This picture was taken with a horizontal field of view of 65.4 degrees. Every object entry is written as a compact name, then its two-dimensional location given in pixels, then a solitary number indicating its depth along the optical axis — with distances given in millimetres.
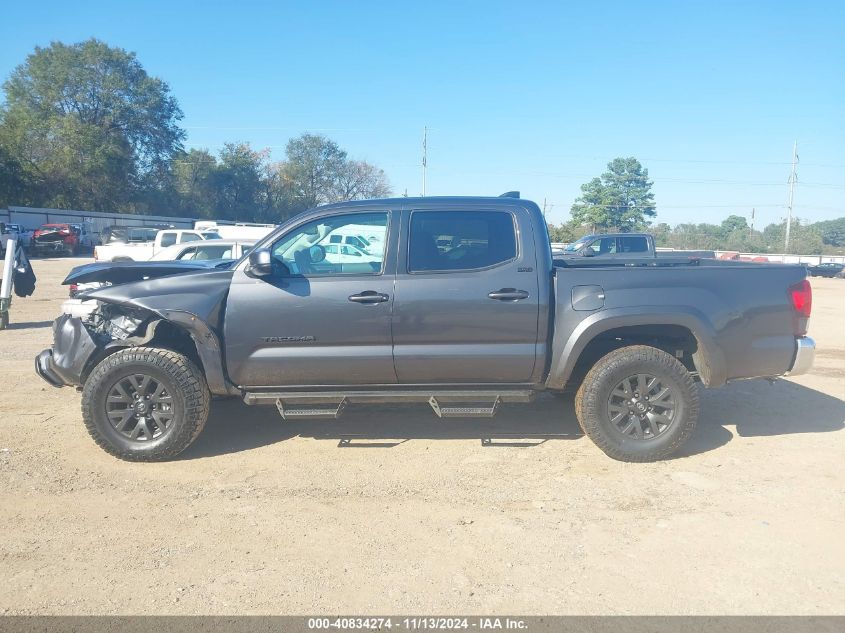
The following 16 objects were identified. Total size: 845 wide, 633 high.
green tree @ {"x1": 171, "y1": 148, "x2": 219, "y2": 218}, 61906
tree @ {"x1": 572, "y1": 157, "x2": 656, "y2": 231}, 57031
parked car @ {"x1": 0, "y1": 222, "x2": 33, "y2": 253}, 31058
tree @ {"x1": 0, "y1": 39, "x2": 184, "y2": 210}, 49562
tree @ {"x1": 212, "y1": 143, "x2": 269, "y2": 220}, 64512
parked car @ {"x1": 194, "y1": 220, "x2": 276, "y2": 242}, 22841
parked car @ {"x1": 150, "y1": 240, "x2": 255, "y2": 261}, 13211
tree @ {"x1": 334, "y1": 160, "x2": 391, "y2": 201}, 68188
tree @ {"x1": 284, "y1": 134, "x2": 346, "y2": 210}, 68688
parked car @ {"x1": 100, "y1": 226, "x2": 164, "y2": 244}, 31544
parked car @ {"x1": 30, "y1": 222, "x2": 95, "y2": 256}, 33653
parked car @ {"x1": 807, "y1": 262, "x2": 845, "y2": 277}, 44156
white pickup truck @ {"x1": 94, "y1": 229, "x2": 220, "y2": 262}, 19156
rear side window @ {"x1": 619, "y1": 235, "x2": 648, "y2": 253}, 18625
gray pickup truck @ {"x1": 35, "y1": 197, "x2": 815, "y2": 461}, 4914
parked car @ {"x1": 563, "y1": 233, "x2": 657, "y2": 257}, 18531
